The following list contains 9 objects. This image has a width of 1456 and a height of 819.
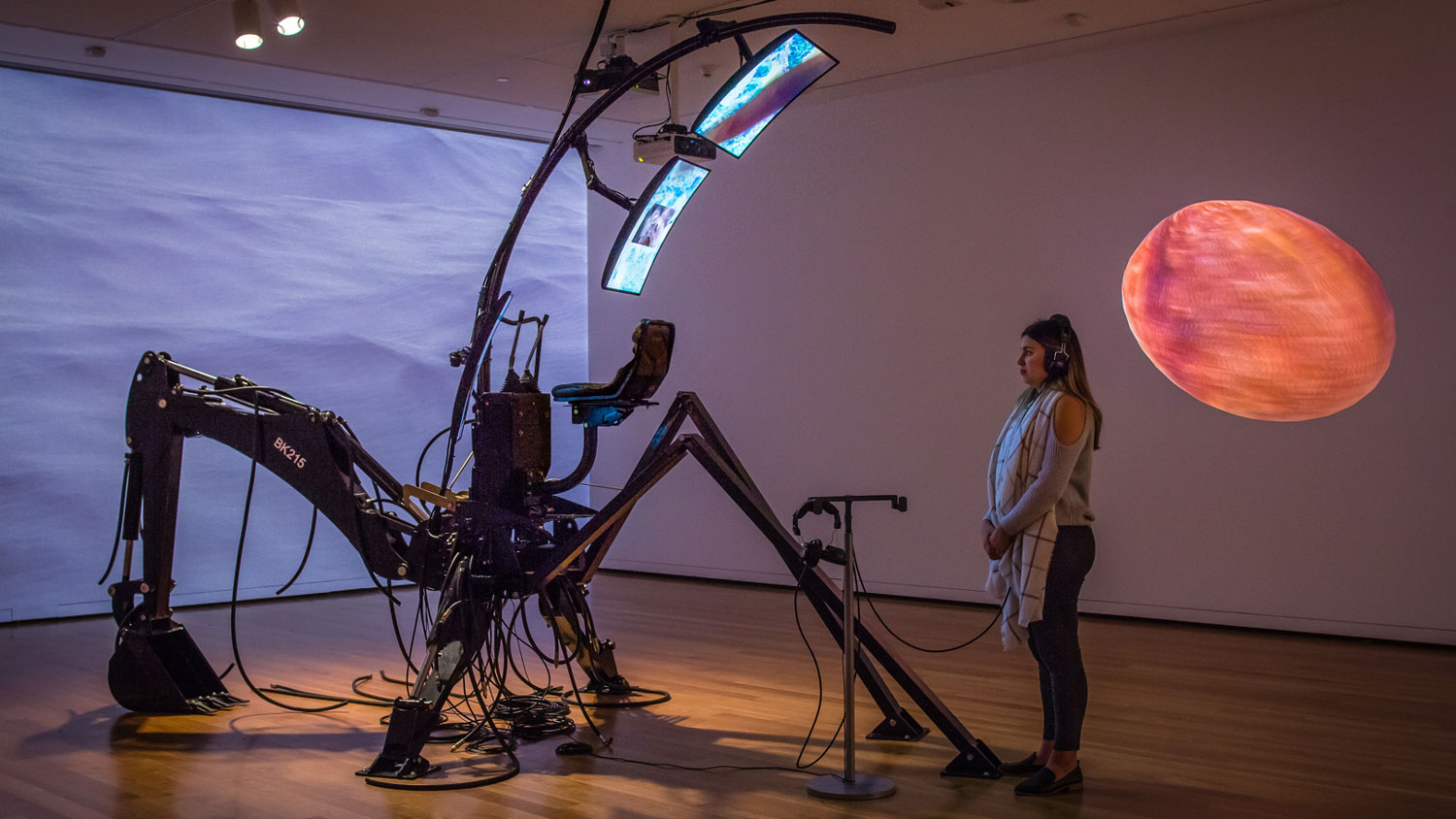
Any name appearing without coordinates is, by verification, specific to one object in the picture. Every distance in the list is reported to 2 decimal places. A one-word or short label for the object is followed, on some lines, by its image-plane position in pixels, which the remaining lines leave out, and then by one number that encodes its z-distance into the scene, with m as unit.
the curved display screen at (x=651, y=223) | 5.14
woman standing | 3.76
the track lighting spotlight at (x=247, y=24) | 5.68
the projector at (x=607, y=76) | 5.64
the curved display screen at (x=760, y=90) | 4.82
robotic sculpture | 4.24
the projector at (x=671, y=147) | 4.96
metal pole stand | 3.74
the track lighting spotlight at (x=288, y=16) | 5.56
